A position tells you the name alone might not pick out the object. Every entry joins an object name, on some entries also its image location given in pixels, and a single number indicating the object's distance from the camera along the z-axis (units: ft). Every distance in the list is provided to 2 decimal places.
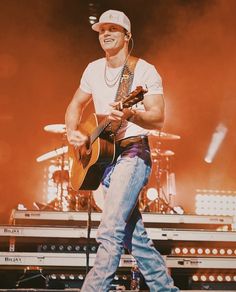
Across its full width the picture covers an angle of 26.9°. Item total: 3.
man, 11.74
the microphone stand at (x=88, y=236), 15.67
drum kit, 30.27
